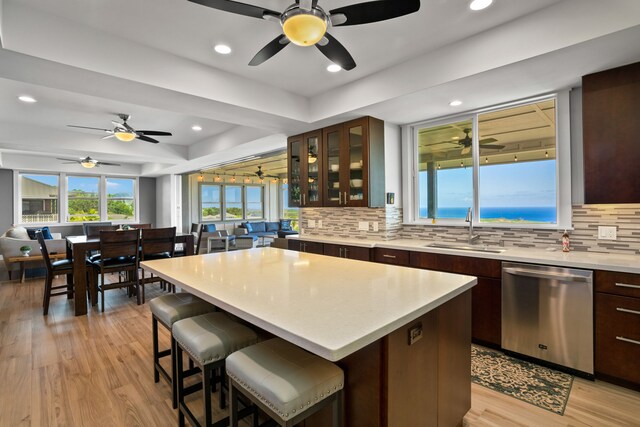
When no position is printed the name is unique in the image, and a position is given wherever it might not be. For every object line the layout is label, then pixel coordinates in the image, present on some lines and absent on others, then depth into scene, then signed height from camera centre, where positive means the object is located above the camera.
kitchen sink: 2.99 -0.38
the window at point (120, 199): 9.20 +0.50
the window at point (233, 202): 11.92 +0.48
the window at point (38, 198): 7.87 +0.49
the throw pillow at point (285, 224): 12.06 -0.43
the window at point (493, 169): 2.99 +0.46
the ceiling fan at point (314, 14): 1.63 +1.11
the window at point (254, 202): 12.57 +0.49
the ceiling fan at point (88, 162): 6.25 +1.12
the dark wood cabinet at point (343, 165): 3.62 +0.61
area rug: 2.05 -1.26
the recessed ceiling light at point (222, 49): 2.60 +1.43
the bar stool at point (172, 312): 1.95 -0.64
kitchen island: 1.09 -0.40
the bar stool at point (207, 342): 1.49 -0.65
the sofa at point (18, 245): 5.39 -0.52
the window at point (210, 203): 11.14 +0.43
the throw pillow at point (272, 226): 12.04 -0.50
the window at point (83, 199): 8.54 +0.49
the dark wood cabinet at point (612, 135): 2.23 +0.56
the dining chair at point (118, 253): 3.88 -0.49
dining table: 3.82 -0.70
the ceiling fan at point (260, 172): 10.32 +1.40
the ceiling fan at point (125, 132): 4.36 +1.20
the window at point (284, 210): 13.31 +0.15
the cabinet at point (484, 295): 2.67 -0.75
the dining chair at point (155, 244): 4.23 -0.40
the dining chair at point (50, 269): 3.80 -0.69
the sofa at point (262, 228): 10.80 -0.53
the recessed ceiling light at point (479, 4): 2.03 +1.39
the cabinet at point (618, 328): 2.07 -0.82
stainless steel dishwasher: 2.26 -0.81
